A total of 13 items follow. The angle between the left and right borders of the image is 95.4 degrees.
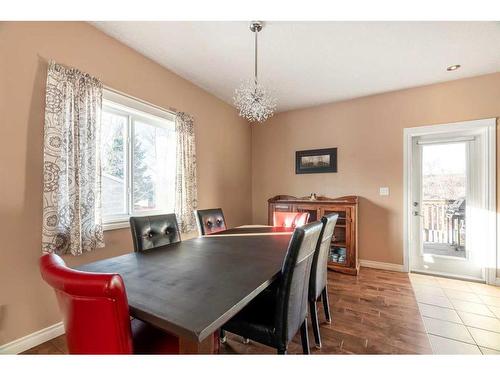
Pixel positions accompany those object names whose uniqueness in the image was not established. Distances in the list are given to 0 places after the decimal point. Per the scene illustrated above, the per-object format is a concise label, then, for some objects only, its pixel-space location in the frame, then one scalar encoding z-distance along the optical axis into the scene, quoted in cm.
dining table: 77
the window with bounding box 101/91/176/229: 225
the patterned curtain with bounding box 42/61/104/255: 171
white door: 295
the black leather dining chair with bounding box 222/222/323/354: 115
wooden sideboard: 317
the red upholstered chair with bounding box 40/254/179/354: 67
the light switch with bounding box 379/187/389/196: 336
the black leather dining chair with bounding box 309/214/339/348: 165
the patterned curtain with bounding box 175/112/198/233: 281
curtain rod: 215
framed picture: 374
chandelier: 201
